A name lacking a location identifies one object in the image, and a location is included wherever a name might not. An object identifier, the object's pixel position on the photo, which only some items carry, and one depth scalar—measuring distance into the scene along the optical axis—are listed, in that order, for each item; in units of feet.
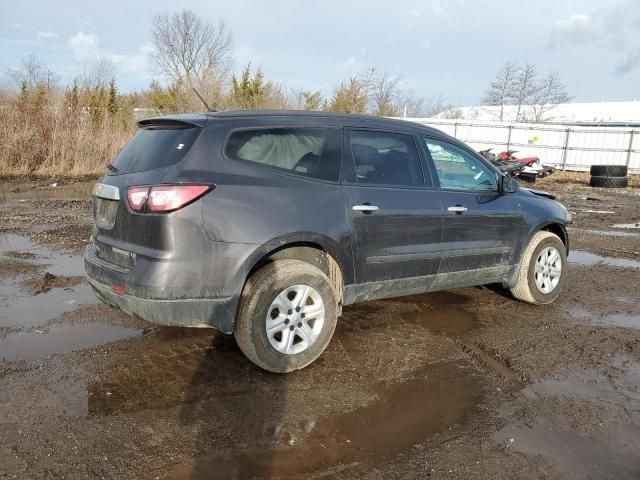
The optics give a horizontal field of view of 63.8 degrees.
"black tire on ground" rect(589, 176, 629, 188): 63.72
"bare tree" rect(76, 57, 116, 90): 72.98
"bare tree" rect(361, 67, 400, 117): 125.02
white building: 153.69
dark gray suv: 10.71
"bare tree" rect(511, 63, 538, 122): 151.53
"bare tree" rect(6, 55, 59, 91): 66.44
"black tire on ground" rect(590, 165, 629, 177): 65.05
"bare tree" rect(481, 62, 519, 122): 154.81
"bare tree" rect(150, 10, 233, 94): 139.17
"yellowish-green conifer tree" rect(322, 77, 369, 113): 106.01
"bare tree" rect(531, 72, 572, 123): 151.69
